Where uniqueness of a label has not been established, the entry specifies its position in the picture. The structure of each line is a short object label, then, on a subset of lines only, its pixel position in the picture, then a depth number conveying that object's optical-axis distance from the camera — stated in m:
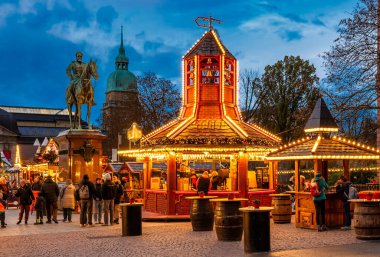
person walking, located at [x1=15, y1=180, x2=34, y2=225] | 22.70
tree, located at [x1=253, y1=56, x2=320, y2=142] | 47.09
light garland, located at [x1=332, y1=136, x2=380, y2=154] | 20.30
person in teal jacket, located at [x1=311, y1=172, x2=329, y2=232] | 18.17
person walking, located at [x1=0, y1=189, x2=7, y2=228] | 20.98
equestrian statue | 27.78
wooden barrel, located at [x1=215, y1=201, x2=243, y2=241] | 15.81
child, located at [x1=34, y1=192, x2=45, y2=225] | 22.45
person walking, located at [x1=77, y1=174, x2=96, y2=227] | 20.81
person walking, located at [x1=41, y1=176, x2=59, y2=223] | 22.78
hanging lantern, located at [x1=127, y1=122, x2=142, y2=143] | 33.16
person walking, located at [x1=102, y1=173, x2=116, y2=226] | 20.92
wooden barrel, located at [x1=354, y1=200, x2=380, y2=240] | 15.43
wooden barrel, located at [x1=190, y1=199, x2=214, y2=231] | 18.30
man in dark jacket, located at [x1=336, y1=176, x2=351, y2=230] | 18.59
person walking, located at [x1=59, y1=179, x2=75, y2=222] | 23.14
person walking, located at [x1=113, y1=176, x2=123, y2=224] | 21.77
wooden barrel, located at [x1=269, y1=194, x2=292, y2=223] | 20.97
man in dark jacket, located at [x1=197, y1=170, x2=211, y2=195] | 22.91
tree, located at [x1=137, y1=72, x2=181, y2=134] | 57.03
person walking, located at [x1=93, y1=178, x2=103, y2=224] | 21.02
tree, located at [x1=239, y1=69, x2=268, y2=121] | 49.28
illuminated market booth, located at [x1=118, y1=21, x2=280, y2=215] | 23.86
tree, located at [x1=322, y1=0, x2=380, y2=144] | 26.41
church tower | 61.28
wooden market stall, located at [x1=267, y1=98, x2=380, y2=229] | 18.95
